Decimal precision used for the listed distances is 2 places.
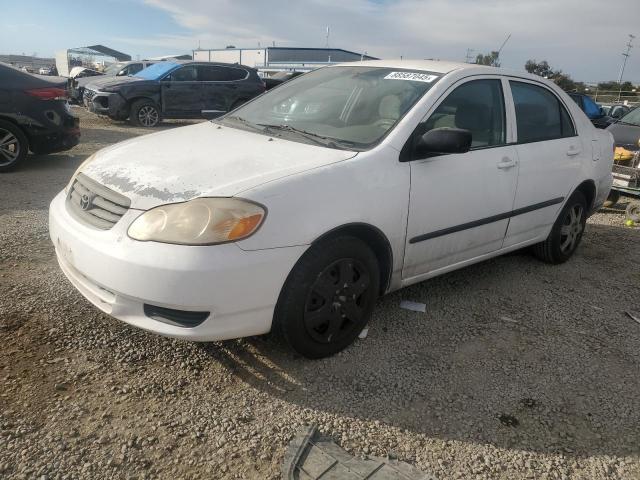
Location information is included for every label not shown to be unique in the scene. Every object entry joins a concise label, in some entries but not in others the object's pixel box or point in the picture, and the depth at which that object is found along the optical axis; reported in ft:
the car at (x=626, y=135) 22.03
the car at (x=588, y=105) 39.06
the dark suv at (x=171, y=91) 39.60
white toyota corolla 7.75
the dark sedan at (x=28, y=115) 21.62
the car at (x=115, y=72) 47.20
